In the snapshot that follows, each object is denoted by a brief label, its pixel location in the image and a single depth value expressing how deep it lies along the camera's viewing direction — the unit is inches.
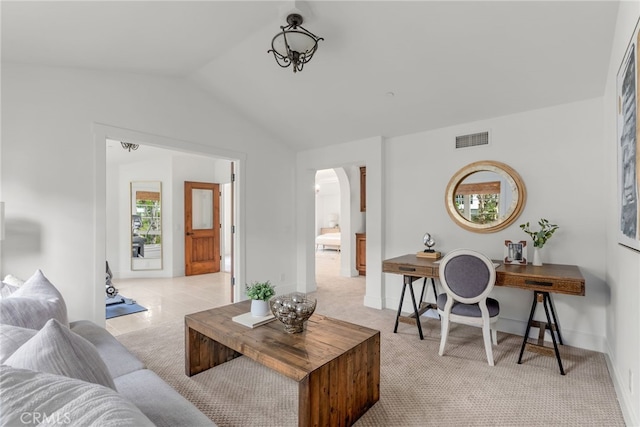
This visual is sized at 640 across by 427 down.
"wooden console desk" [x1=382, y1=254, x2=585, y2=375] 96.0
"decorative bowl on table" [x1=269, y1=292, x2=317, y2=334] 80.1
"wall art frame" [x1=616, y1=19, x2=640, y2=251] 61.8
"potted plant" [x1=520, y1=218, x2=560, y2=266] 116.1
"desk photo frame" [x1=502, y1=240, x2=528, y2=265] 121.7
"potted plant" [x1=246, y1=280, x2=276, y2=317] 90.7
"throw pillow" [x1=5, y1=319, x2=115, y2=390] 37.8
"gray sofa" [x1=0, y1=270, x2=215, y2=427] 26.5
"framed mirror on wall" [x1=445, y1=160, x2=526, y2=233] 129.3
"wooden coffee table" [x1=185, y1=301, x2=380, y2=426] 64.4
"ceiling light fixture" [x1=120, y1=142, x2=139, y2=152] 170.9
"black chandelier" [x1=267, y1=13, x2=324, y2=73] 93.0
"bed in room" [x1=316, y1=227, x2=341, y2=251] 388.9
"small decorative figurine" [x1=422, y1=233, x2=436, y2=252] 144.3
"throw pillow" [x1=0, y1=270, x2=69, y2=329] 58.9
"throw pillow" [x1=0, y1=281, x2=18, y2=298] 71.4
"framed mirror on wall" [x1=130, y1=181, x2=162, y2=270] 243.6
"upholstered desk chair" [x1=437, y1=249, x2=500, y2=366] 103.0
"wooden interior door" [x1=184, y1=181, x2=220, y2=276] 252.5
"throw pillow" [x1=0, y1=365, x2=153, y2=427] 25.5
